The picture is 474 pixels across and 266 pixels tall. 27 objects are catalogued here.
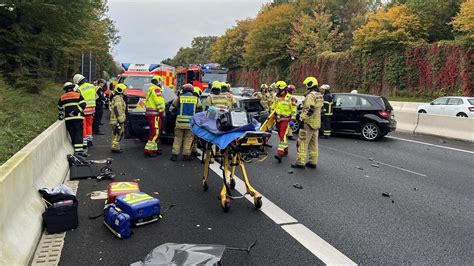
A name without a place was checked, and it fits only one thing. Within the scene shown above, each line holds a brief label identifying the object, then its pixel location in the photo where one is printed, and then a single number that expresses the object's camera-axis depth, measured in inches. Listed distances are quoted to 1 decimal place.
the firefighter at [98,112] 542.0
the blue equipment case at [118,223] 181.3
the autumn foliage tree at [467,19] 1098.1
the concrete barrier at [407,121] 652.1
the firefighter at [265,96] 592.4
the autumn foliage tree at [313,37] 1992.0
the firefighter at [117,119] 404.2
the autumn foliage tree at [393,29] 1381.6
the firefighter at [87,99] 405.1
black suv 536.4
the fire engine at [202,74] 1122.0
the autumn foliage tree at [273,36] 2223.2
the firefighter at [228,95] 358.0
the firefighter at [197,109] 374.0
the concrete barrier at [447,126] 558.9
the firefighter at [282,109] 389.1
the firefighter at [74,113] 343.9
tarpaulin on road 136.9
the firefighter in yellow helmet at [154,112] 380.8
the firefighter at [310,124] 345.1
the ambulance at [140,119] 420.3
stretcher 213.5
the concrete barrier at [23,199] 138.2
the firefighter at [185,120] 364.8
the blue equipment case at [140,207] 195.2
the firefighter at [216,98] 344.5
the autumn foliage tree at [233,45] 2893.7
